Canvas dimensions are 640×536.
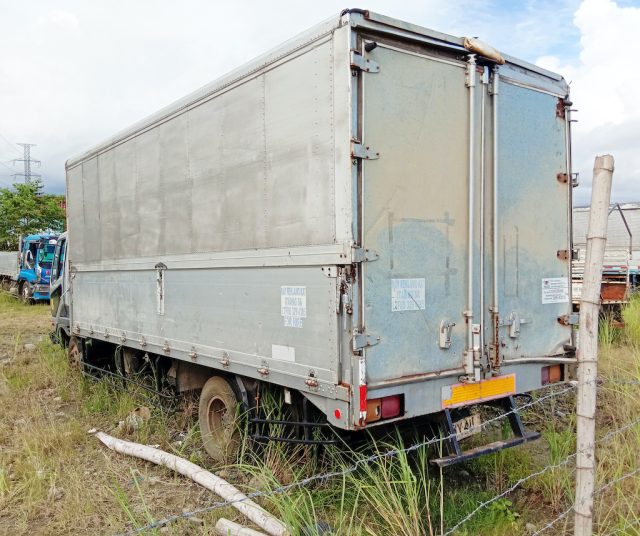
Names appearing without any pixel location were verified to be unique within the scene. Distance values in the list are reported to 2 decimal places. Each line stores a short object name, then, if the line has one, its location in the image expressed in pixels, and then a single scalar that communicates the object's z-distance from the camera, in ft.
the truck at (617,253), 33.06
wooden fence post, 9.14
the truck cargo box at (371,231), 12.22
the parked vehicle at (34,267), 68.49
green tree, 89.56
